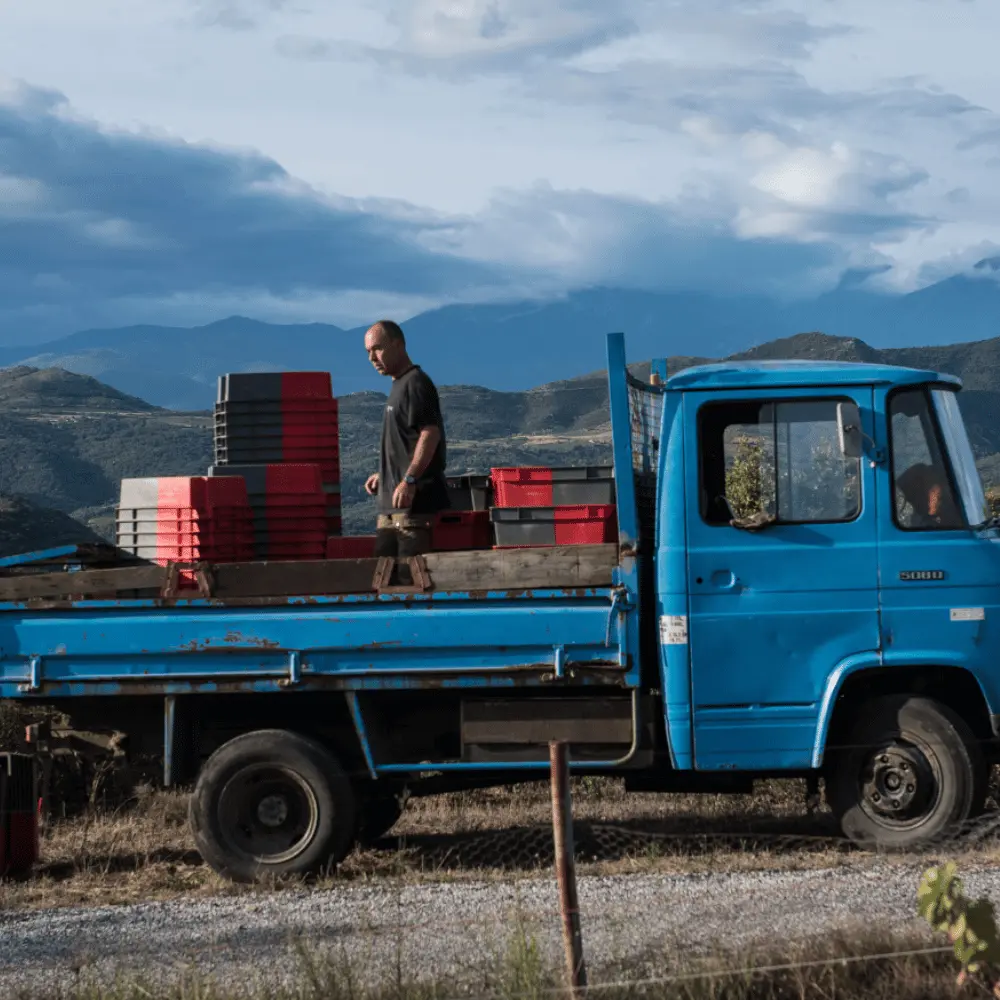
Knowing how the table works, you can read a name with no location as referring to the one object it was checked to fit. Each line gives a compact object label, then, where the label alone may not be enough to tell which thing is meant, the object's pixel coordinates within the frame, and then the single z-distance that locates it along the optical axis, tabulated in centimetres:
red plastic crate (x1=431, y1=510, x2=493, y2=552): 1763
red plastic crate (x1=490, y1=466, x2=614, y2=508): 1657
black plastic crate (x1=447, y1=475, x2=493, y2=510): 1871
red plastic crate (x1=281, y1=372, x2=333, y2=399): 1918
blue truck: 1571
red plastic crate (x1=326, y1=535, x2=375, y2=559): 1814
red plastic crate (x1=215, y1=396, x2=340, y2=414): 1917
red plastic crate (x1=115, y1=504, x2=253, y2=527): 1728
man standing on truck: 1684
